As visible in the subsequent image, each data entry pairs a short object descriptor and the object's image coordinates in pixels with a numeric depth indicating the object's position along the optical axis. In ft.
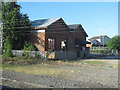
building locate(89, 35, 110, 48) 200.99
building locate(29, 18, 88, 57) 61.71
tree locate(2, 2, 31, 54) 59.35
